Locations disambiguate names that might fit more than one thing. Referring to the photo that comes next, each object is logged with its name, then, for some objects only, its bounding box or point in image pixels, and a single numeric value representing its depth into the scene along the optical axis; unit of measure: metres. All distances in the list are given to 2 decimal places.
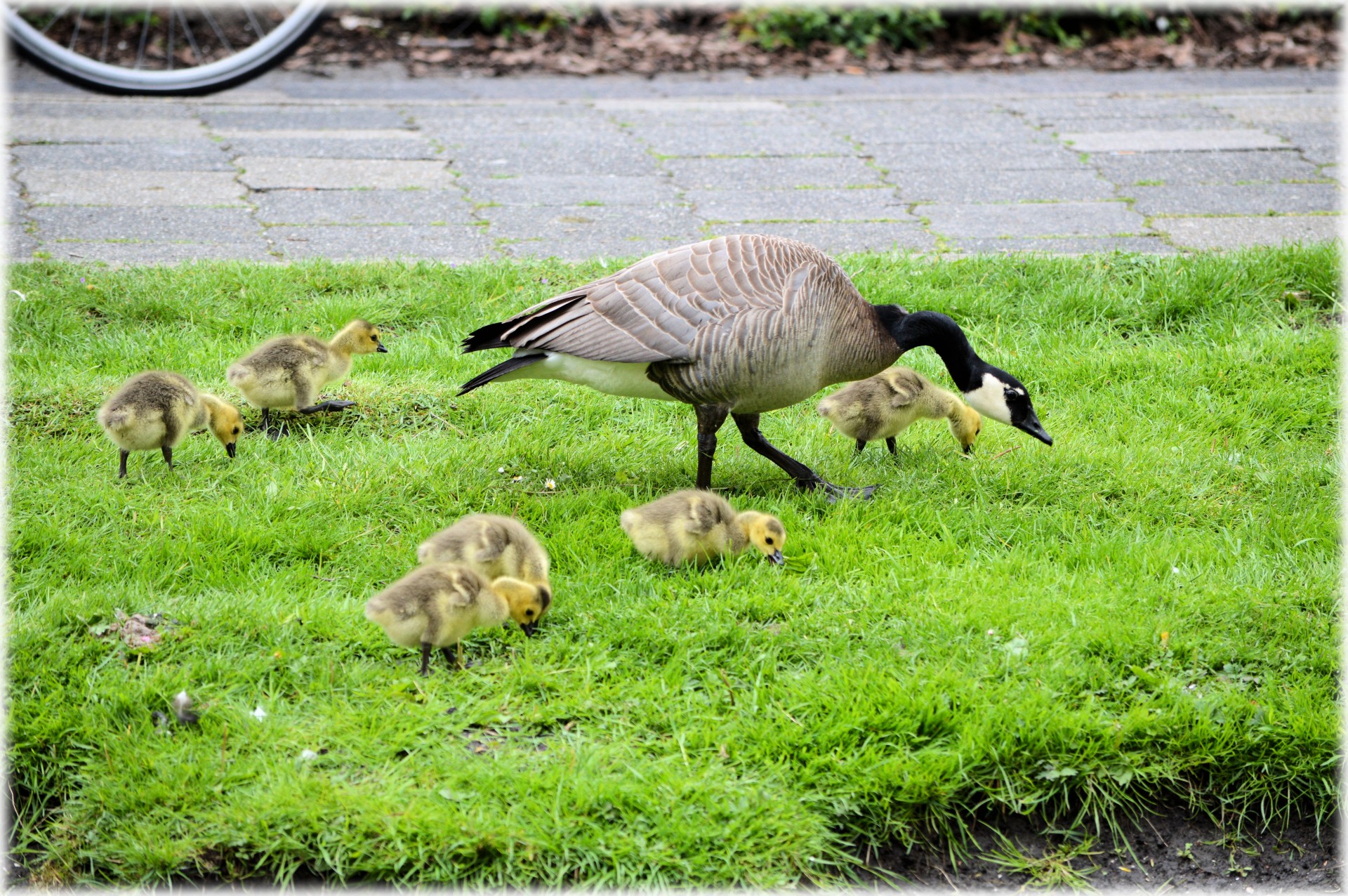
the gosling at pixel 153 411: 9.29
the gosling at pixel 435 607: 7.19
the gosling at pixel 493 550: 8.01
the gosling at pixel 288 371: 10.20
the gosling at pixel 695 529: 8.48
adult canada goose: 9.13
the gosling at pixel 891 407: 10.13
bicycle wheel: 15.04
